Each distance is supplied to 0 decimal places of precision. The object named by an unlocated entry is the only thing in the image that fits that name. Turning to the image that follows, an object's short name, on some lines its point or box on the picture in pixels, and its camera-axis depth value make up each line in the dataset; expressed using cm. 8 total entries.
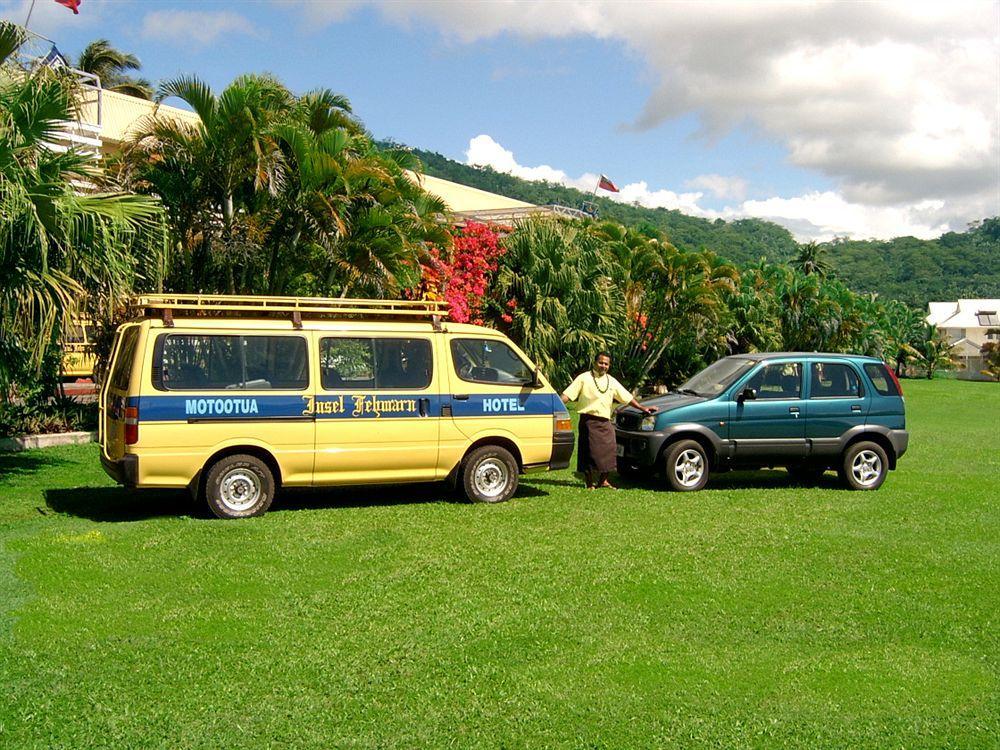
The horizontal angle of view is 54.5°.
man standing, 1230
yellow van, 967
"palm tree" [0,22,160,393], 1016
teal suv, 1247
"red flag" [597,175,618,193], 4019
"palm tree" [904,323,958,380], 6906
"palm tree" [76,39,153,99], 4681
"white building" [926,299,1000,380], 8819
